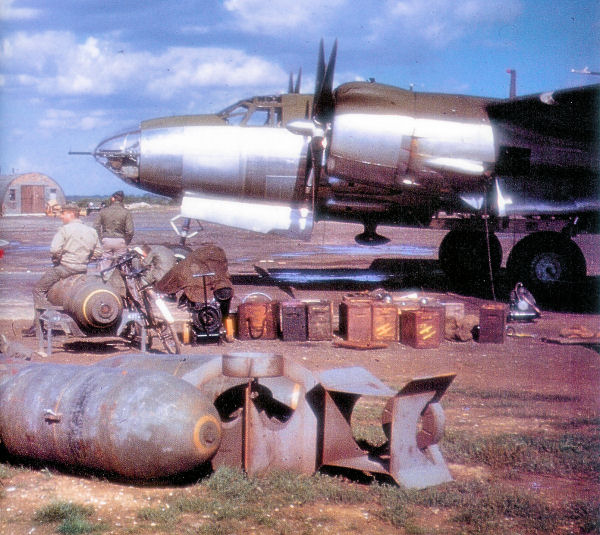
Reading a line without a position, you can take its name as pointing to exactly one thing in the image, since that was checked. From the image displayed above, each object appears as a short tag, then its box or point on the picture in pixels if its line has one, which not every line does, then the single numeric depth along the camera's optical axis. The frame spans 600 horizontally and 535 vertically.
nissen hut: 70.56
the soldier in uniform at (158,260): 12.25
